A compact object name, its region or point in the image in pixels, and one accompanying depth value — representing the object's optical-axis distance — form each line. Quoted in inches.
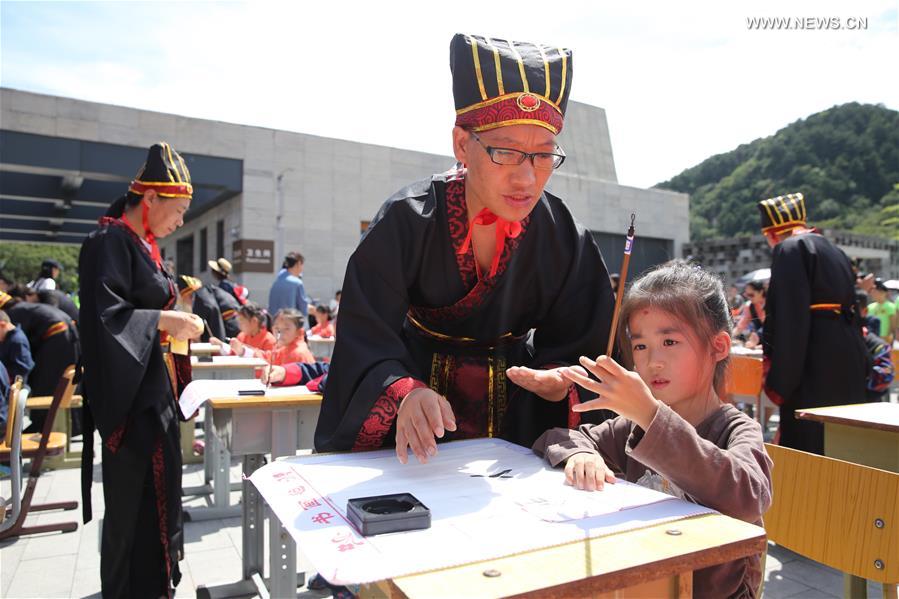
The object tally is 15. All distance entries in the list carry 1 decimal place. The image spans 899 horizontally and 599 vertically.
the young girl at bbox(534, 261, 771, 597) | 44.7
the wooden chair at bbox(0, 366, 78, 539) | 129.7
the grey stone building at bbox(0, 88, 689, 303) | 510.6
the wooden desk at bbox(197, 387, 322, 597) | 121.2
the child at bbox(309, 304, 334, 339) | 370.6
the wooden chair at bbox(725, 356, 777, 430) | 223.5
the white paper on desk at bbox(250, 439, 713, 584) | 34.7
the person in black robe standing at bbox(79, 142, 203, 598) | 102.1
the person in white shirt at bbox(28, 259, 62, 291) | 304.9
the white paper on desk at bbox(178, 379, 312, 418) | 124.6
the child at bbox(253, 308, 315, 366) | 217.2
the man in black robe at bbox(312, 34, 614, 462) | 60.6
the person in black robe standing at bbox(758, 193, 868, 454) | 147.5
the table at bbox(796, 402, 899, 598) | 90.6
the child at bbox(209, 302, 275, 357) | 272.2
